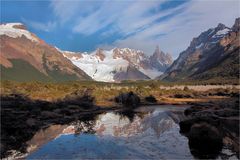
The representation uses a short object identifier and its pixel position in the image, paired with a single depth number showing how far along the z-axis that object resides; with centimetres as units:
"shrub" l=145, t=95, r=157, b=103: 5960
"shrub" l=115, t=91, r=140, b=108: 5326
